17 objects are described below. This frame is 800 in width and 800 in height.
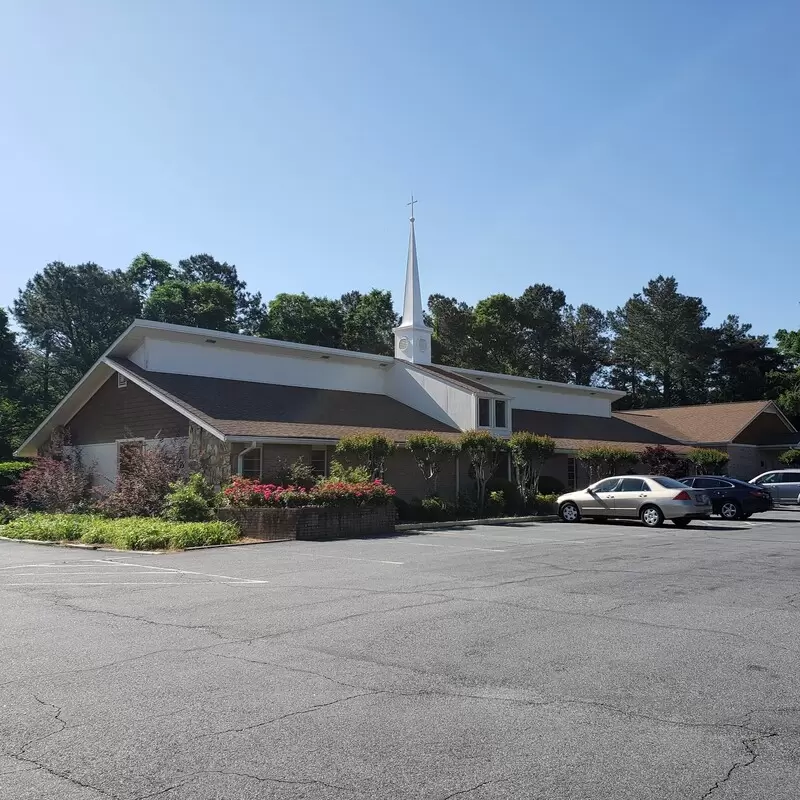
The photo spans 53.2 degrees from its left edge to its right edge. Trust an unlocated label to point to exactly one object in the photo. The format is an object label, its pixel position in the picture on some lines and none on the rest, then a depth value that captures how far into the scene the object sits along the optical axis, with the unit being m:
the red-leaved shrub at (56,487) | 26.33
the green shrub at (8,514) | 25.59
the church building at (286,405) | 24.56
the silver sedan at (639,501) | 22.31
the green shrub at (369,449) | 24.23
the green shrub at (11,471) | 31.49
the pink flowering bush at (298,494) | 19.88
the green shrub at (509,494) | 28.46
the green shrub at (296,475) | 23.23
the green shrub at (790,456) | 40.84
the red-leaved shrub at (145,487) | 23.52
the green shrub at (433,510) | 25.45
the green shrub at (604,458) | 30.70
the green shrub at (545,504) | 29.19
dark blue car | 26.27
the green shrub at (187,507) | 20.52
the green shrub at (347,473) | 22.52
